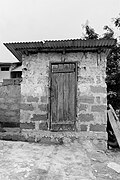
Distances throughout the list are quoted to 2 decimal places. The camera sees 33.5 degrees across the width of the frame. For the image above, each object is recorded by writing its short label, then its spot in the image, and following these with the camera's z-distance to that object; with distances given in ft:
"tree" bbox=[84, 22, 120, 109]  30.17
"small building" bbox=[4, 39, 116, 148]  18.33
